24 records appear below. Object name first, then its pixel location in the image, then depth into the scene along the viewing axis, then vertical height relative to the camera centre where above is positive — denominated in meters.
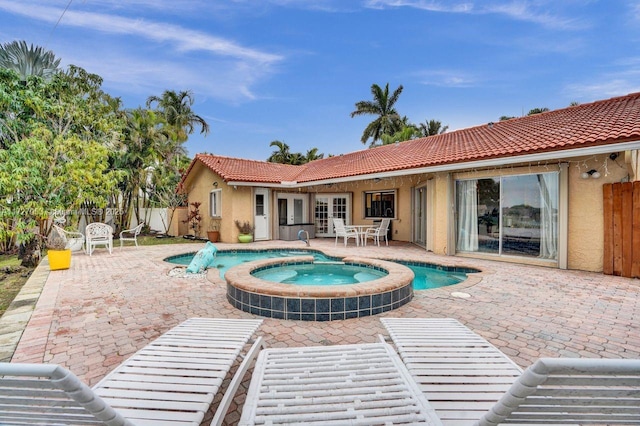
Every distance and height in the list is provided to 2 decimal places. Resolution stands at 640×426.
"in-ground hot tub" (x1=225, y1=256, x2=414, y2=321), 4.75 -1.45
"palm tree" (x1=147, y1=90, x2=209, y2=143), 27.72 +9.26
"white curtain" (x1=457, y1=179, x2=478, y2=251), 10.14 -0.26
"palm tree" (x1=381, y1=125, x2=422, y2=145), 27.48 +6.75
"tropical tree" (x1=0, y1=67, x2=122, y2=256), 8.39 +1.87
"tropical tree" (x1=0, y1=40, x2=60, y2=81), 11.30 +5.80
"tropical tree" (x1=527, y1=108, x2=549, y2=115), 32.53 +10.34
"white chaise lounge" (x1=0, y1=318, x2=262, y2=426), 1.23 -1.24
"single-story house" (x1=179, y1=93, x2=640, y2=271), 7.96 +0.72
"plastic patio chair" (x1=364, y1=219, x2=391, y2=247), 13.46 -1.03
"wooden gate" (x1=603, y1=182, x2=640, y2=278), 7.12 -0.56
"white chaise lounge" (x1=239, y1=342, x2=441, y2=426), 1.85 -1.25
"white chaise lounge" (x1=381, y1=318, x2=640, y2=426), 1.25 -1.28
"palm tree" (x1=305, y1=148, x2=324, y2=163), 35.97 +6.48
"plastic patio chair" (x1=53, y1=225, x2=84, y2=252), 10.71 -1.15
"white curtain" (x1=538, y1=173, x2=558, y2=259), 8.50 -0.24
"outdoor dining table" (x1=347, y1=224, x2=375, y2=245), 13.29 -1.36
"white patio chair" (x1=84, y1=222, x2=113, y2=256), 11.06 -0.82
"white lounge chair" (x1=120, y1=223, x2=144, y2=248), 17.96 -1.45
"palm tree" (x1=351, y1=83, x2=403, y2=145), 34.00 +10.94
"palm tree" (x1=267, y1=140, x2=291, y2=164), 35.56 +6.58
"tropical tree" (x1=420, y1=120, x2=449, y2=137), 34.38 +9.10
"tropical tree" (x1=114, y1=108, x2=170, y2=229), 17.38 +3.33
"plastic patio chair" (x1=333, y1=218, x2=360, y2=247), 13.20 -0.95
